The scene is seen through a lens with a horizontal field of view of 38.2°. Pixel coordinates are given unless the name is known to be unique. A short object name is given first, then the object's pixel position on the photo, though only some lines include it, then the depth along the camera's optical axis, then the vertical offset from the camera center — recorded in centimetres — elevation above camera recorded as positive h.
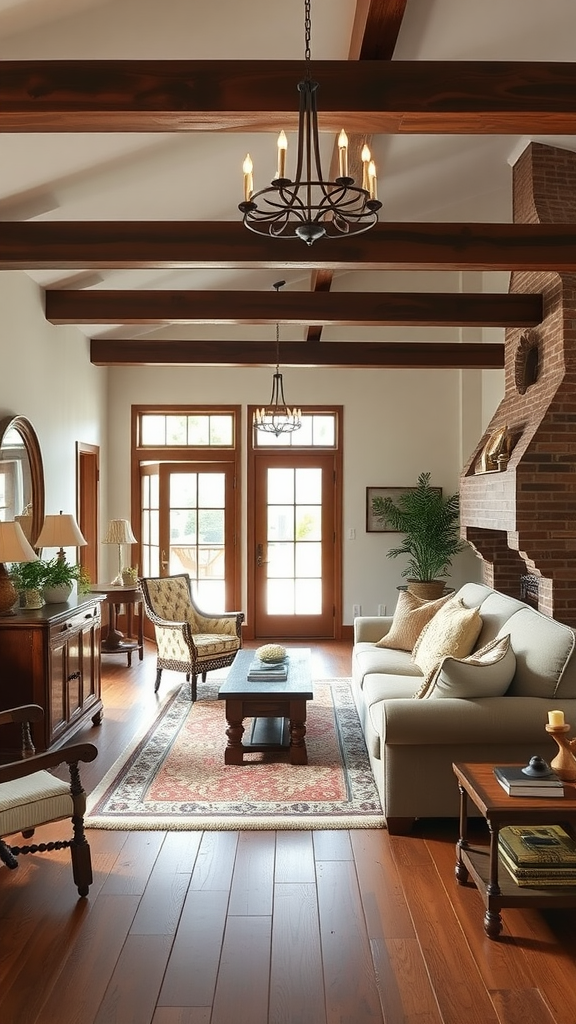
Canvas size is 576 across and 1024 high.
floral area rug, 396 -144
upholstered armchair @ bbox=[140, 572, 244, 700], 633 -92
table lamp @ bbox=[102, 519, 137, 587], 788 -17
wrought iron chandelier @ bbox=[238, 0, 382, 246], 238 +98
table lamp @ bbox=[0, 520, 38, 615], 461 -19
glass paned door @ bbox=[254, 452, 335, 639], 917 -36
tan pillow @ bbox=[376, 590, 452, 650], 579 -74
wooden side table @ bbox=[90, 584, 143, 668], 748 -99
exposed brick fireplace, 569 +60
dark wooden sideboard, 465 -88
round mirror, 552 +28
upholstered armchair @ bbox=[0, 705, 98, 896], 302 -107
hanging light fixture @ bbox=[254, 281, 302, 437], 744 +86
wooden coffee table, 479 -112
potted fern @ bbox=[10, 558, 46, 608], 493 -40
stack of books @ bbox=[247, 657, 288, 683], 510 -97
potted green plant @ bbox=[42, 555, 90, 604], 523 -41
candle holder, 309 -91
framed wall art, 910 +10
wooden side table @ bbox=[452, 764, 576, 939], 286 -107
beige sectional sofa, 374 -97
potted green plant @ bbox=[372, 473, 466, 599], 865 -16
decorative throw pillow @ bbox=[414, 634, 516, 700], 384 -75
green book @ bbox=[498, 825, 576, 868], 300 -124
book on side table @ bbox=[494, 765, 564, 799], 299 -98
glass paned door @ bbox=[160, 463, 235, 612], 909 -15
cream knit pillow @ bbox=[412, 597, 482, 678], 468 -70
